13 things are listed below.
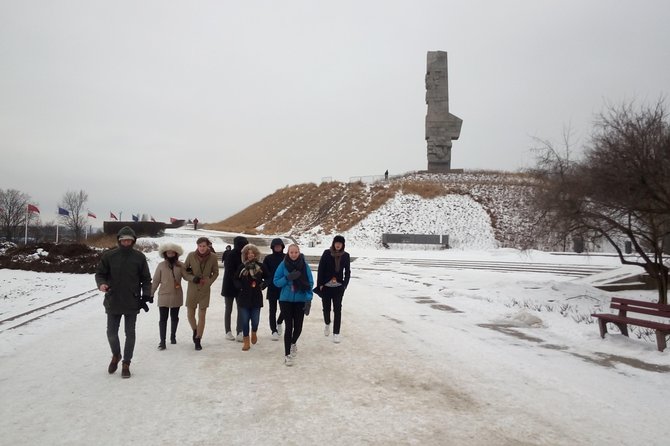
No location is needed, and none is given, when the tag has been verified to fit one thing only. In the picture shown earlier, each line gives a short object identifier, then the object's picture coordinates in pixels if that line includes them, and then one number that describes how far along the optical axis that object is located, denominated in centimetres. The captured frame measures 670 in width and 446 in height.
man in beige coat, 721
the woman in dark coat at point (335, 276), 775
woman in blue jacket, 659
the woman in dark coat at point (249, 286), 723
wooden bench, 708
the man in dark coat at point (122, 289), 573
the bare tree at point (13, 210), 5234
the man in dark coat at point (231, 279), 744
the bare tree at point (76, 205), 5628
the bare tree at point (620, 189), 1131
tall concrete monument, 4131
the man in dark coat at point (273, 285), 752
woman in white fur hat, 718
